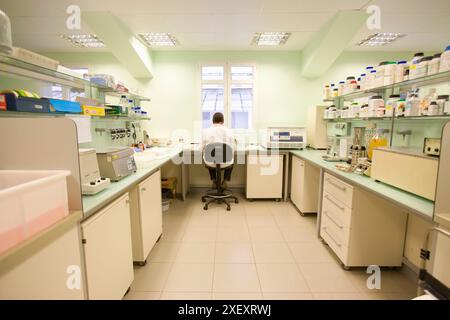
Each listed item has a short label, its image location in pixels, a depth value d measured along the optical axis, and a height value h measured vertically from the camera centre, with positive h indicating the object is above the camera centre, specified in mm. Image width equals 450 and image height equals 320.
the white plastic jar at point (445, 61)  1533 +498
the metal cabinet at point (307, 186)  3082 -742
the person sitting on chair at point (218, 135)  3334 -38
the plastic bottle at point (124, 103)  2929 +400
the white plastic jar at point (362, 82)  2454 +566
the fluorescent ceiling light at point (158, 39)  3438 +1491
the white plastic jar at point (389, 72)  2031 +549
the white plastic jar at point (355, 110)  2633 +271
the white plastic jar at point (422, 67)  1697 +504
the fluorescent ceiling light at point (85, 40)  3439 +1461
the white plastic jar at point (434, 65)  1635 +502
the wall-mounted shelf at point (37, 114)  1430 +125
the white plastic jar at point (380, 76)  2127 +550
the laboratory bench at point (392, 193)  1201 -387
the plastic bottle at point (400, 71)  1941 +536
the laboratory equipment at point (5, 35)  1284 +561
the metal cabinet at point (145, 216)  1901 -755
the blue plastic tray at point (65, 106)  1689 +208
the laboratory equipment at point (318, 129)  3590 +61
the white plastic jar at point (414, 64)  1781 +549
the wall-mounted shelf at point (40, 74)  1476 +456
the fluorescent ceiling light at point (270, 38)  3473 +1519
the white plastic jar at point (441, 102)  1664 +232
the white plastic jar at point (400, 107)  1985 +228
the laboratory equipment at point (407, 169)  1265 -232
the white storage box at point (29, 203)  769 -276
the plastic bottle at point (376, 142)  2117 -84
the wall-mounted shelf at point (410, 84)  1702 +434
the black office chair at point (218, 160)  3270 -412
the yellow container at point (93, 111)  2143 +208
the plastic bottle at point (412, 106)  1852 +225
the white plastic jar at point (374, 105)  2277 +291
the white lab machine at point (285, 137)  3600 -68
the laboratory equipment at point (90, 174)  1330 -262
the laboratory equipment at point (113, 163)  1643 -233
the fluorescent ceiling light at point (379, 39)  3412 +1493
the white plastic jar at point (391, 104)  2086 +275
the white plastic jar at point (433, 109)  1702 +186
